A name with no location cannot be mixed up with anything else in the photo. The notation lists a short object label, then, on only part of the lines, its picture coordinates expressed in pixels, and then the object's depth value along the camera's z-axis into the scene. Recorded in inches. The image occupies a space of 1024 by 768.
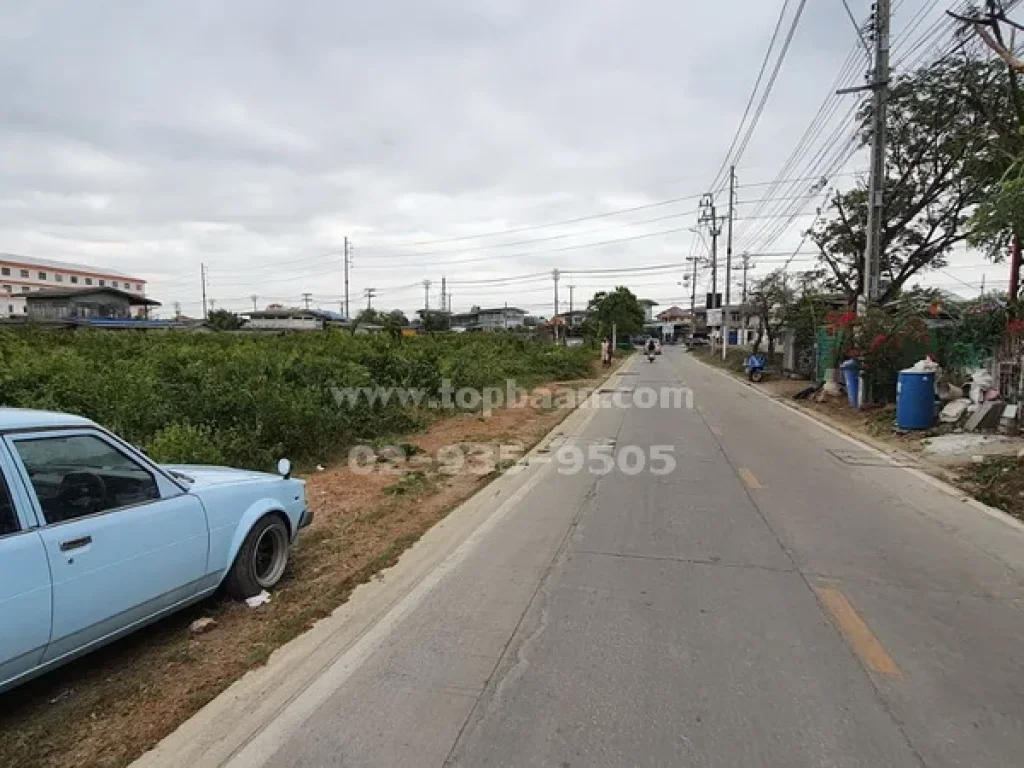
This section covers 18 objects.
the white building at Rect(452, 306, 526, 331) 4901.6
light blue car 119.3
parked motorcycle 1221.7
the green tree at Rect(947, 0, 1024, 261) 267.7
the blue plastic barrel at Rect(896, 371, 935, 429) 523.8
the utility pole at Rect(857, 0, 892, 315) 660.7
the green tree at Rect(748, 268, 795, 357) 1294.3
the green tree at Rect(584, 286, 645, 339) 2450.1
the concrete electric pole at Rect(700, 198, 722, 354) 2202.3
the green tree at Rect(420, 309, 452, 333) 3400.6
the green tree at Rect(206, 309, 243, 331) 2874.0
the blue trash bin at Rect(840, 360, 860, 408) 680.9
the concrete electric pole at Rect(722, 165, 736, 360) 1881.2
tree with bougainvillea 642.2
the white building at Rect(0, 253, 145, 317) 3346.2
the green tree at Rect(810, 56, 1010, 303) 840.3
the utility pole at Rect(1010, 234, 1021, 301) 610.2
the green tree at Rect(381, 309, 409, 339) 1280.5
